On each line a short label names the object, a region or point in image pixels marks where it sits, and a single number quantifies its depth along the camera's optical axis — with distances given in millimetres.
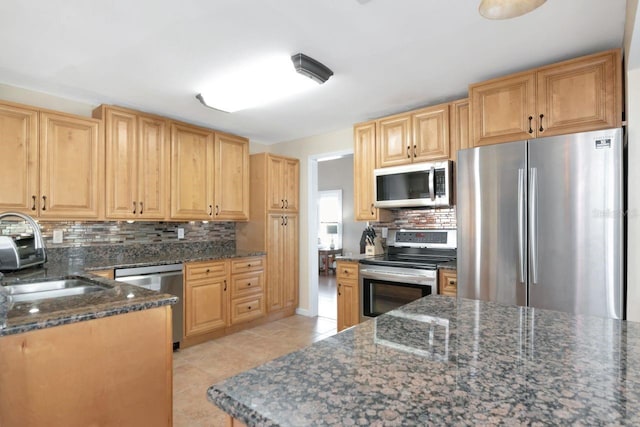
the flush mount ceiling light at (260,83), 2473
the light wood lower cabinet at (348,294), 3398
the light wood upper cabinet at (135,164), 3139
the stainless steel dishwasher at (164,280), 2992
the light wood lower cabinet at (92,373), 1256
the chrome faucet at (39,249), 2569
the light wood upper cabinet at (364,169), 3592
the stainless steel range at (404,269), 2945
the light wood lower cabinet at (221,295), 3426
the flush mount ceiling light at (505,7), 1302
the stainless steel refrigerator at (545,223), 2033
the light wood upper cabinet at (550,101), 2199
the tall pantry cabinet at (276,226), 4289
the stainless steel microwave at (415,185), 3051
